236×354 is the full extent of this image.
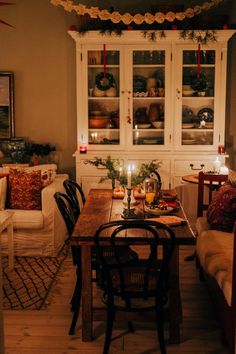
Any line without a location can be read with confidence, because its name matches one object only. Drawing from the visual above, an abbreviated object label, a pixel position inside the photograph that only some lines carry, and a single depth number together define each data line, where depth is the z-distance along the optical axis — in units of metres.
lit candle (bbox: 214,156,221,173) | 4.84
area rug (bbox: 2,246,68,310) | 3.58
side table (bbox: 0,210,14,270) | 4.16
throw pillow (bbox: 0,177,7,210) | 4.68
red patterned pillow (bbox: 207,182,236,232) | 3.66
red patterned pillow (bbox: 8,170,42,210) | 4.69
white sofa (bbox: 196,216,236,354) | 2.57
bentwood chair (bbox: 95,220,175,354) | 2.62
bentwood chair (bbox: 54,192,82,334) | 3.13
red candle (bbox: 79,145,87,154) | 5.45
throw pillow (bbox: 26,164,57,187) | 4.89
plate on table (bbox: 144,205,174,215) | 3.33
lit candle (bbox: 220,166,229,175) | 4.73
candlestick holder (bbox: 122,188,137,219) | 3.25
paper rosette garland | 5.06
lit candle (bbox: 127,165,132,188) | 3.35
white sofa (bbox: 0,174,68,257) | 4.50
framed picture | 5.81
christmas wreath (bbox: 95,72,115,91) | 5.46
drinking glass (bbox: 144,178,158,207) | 3.62
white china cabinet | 5.38
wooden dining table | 2.80
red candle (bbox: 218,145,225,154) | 5.39
